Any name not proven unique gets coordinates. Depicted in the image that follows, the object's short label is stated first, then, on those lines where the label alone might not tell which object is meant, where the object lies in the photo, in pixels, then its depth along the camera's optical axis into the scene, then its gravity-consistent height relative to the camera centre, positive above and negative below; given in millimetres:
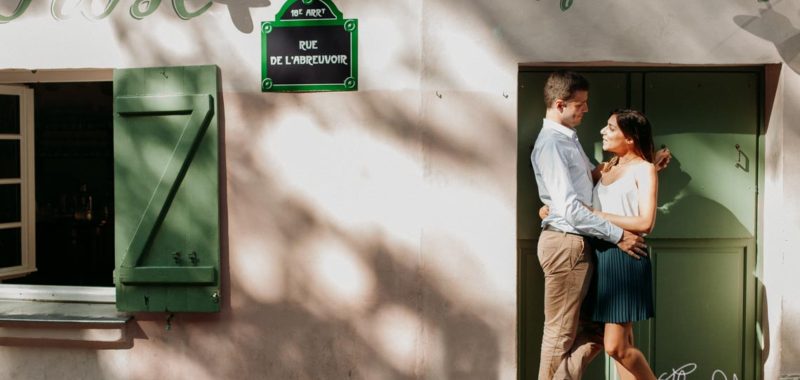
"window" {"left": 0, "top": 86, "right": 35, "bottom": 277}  4824 +5
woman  3844 -357
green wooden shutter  4281 -45
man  3826 -249
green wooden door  4352 -143
